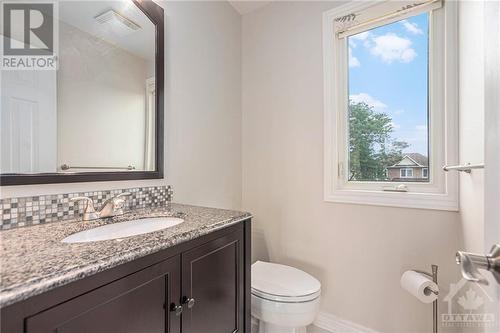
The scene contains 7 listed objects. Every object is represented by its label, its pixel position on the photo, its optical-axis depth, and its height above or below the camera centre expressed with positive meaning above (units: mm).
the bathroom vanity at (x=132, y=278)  500 -293
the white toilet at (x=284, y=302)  1285 -709
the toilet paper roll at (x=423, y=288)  1247 -614
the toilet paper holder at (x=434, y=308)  1317 -758
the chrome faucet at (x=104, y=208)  1006 -176
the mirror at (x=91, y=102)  896 +278
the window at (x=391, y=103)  1387 +399
